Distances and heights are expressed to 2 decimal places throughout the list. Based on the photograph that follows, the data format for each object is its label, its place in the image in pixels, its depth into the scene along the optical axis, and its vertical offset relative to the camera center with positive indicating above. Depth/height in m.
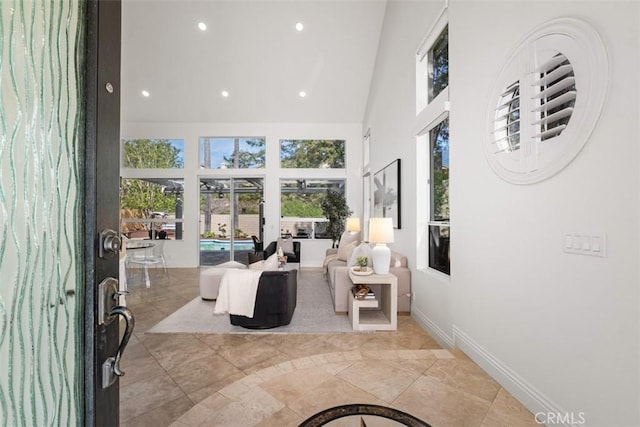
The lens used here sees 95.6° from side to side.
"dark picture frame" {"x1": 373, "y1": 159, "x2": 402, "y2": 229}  4.24 +0.41
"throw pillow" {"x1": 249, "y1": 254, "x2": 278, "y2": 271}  3.56 -0.60
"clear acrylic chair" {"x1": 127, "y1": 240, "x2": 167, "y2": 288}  5.36 -0.73
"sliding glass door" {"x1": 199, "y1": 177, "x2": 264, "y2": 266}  7.27 +0.08
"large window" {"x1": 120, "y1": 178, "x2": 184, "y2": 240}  7.12 +0.28
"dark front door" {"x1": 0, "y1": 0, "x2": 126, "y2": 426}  0.54 +0.01
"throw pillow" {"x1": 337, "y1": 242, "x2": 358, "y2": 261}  5.00 -0.60
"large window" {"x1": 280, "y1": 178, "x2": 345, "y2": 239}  7.29 +0.20
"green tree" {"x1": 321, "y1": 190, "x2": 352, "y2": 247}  6.90 +0.10
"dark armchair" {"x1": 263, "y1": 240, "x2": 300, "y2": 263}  5.72 -0.73
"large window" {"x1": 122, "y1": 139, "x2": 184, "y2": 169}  7.20 +1.60
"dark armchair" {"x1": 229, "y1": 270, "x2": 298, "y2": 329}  3.23 -0.97
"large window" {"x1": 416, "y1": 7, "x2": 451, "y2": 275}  3.07 +0.89
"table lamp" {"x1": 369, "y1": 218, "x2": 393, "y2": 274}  3.41 -0.28
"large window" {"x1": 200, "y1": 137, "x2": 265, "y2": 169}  7.26 +1.61
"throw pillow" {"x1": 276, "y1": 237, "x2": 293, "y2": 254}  6.52 -0.61
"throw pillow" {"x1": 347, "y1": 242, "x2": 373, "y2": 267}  3.94 -0.49
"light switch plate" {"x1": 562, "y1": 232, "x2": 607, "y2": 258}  1.29 -0.13
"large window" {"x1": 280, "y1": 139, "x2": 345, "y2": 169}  7.28 +1.61
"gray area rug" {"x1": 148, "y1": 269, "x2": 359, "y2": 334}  3.28 -1.26
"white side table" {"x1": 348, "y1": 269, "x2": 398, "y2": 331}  3.25 -1.04
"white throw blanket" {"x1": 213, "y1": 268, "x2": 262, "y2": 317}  3.21 -0.85
